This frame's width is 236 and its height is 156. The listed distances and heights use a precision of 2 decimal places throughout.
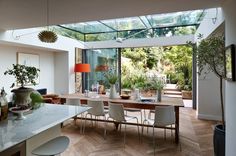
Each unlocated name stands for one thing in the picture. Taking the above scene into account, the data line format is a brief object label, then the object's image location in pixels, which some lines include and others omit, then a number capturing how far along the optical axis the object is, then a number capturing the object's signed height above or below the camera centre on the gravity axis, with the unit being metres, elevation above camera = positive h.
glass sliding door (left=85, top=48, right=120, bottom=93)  7.40 +0.72
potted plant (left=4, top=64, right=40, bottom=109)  2.08 +0.00
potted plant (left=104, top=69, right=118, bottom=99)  4.53 -0.07
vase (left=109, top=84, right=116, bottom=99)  4.59 -0.31
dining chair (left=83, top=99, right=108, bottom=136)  4.11 -0.61
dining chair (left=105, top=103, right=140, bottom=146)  3.75 -0.67
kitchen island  1.43 -0.43
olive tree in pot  2.92 +0.37
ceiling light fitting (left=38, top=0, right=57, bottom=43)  2.88 +0.67
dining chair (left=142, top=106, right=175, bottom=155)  3.38 -0.66
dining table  3.80 -0.48
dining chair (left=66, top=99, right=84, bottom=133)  4.32 -0.52
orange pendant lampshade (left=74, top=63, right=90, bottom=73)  6.31 +0.38
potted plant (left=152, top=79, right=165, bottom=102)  4.09 -0.15
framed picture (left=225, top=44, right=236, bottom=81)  2.31 +0.21
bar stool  1.69 -0.64
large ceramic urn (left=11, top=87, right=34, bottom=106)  2.16 -0.18
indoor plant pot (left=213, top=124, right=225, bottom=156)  2.87 -0.97
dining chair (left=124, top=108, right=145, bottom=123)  4.69 -0.74
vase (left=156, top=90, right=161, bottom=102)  4.15 -0.35
